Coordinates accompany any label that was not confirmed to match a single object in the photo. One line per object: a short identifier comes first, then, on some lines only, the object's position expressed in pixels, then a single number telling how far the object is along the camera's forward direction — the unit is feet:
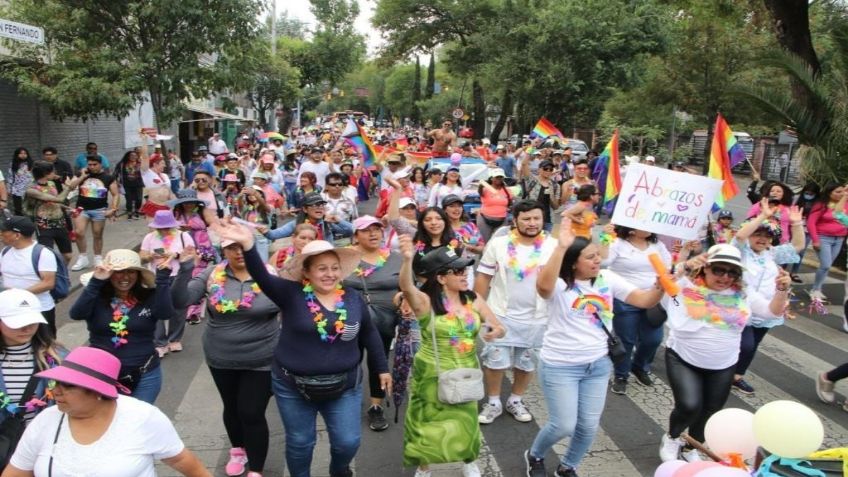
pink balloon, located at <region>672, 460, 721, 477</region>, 7.60
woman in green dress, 12.70
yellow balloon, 7.65
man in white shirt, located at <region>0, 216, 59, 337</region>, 16.30
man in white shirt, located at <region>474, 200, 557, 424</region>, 16.05
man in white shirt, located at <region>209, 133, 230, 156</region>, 62.39
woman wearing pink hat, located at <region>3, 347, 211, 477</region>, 8.39
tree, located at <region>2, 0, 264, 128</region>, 39.45
